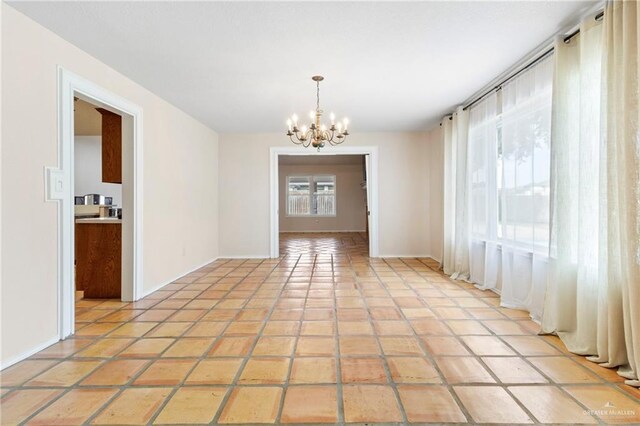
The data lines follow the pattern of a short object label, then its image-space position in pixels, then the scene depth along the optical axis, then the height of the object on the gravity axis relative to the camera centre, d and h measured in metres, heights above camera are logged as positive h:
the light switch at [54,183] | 2.40 +0.24
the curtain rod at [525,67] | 2.43 +1.39
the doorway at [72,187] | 2.52 +0.24
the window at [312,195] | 11.81 +0.68
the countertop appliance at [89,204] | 6.19 +0.22
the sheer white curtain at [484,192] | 3.61 +0.25
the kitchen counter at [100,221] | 3.57 -0.08
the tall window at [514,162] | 2.80 +0.52
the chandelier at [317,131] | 3.63 +0.99
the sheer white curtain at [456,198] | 4.25 +0.21
